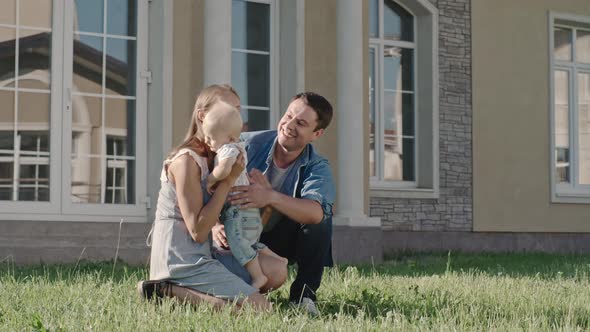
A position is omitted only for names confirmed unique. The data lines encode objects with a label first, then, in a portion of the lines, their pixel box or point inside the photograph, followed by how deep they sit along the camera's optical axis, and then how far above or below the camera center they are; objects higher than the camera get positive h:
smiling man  5.11 -0.01
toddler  4.63 +0.02
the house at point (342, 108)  9.00 +0.76
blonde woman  4.74 -0.19
